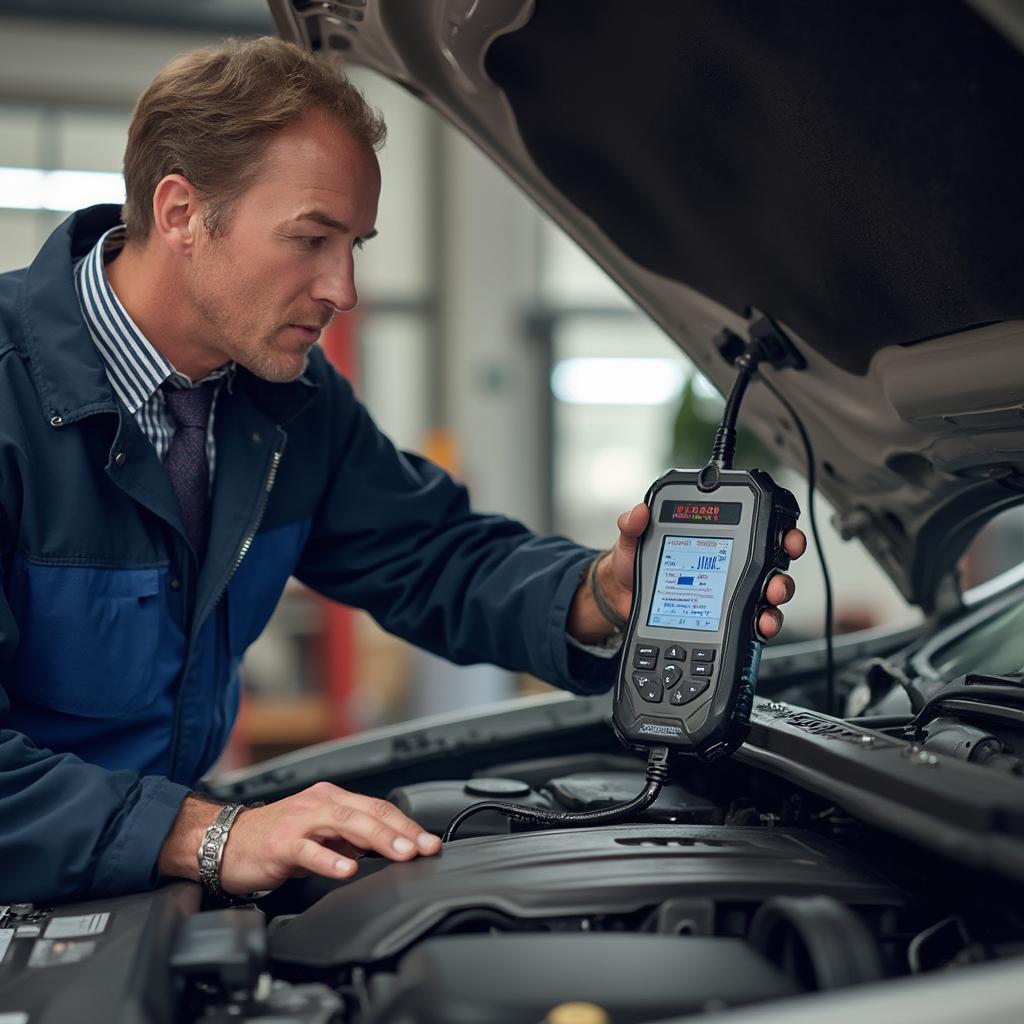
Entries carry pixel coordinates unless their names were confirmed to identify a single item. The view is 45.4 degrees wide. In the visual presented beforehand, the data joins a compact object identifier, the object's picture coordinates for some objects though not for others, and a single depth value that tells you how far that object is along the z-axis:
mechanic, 1.12
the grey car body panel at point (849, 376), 1.20
